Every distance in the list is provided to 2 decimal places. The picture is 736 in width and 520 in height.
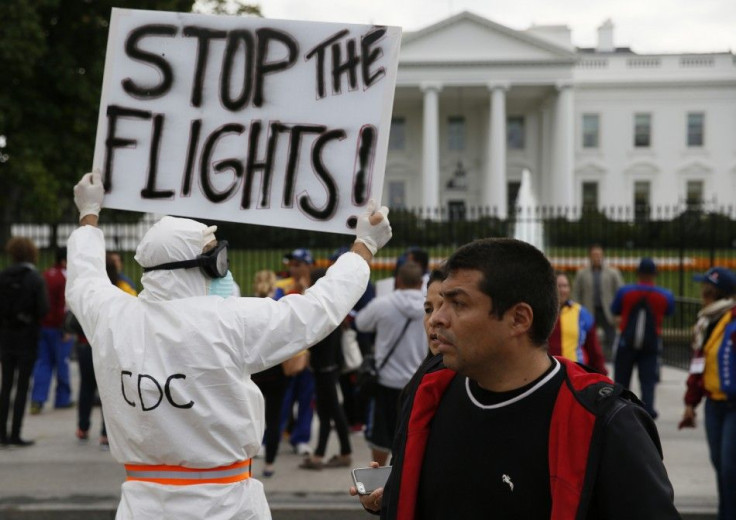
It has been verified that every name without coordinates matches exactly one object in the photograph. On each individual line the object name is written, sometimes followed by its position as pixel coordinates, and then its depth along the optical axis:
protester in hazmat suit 2.96
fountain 53.84
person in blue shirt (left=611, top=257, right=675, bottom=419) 9.01
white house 58.91
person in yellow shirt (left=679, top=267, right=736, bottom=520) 5.35
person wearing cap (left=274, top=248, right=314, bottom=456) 7.86
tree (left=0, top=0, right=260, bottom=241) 24.78
